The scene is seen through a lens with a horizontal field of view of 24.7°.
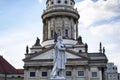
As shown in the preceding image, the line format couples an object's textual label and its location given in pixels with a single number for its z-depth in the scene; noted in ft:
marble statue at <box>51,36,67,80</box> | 58.13
